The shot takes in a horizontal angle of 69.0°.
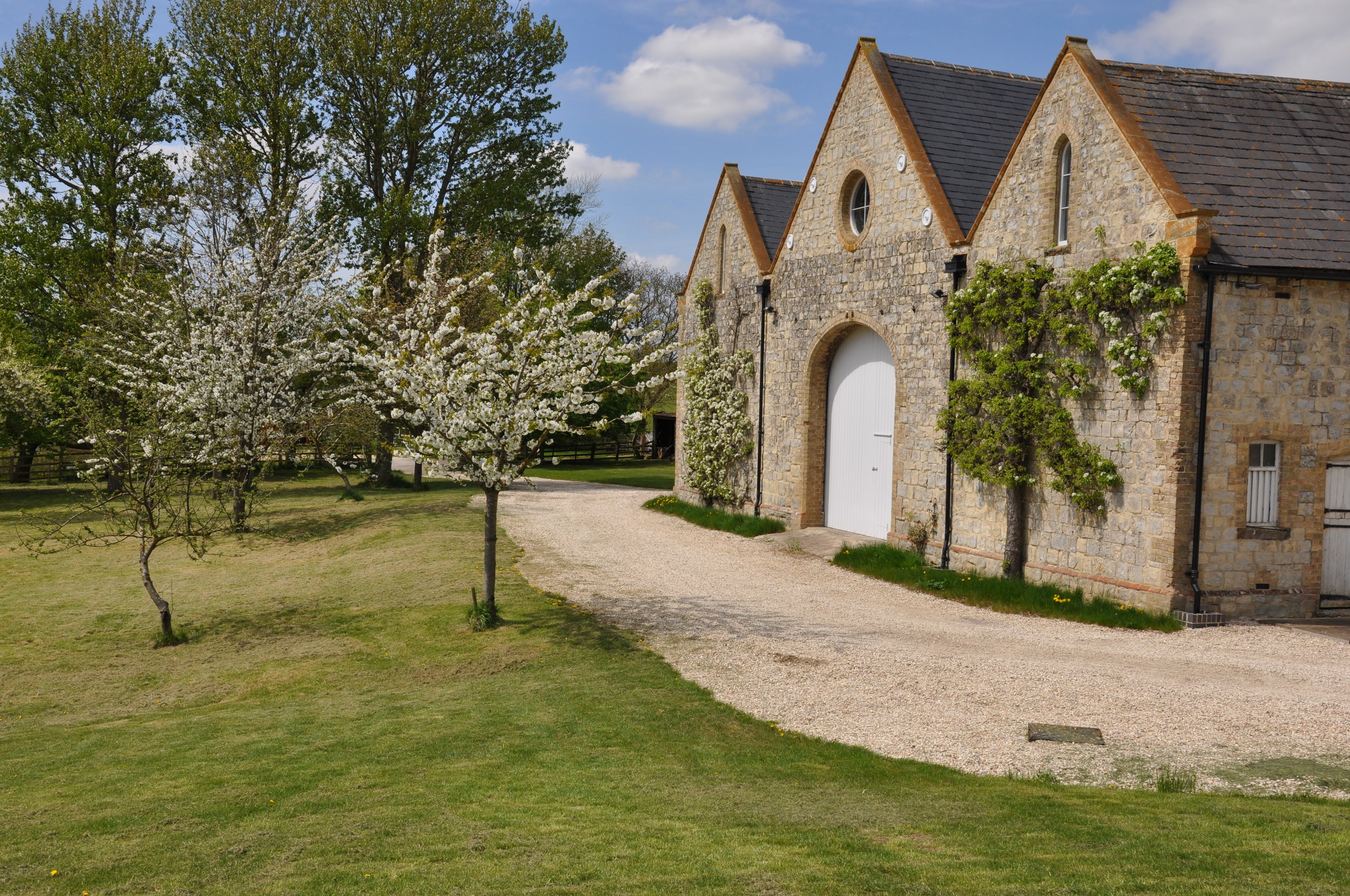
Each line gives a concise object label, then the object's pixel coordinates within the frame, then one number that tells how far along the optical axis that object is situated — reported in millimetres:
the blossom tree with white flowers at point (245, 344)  23062
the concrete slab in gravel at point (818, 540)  19156
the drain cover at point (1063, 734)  8570
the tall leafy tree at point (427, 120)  30438
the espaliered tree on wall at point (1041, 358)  13414
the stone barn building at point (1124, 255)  13125
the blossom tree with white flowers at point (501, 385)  12469
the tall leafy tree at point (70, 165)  29875
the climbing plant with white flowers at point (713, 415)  23641
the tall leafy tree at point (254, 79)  30219
